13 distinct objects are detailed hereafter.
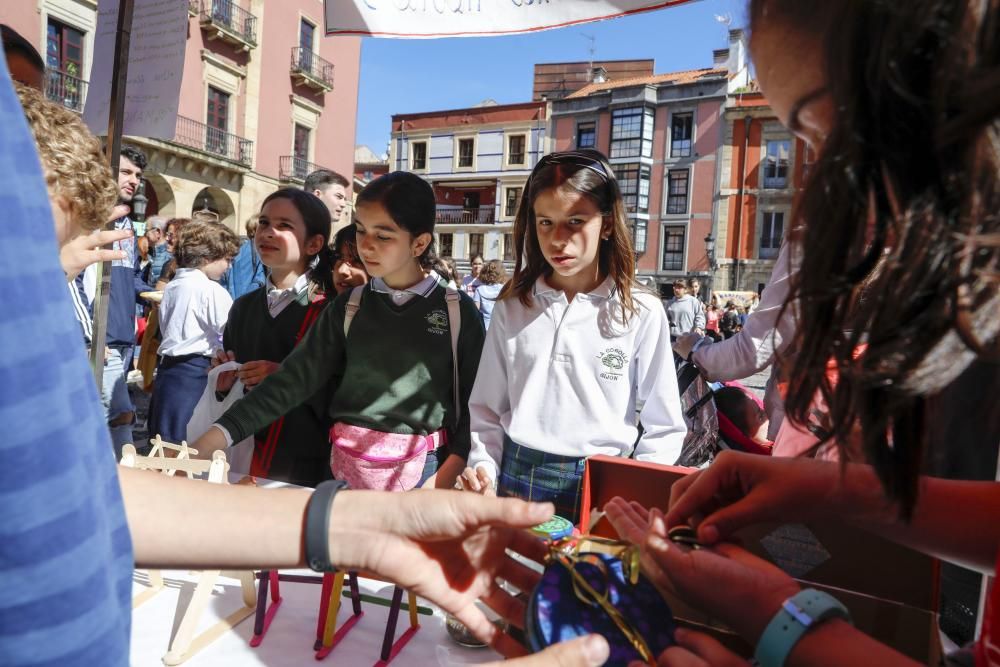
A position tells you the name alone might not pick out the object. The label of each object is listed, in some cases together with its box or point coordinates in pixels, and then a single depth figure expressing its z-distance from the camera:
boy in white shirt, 3.52
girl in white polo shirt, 1.97
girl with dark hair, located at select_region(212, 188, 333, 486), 2.44
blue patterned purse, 0.79
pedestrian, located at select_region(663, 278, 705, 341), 9.86
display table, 1.18
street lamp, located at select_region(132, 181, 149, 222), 5.20
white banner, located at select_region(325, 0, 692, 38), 1.99
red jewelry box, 1.02
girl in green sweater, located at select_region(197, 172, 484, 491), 2.08
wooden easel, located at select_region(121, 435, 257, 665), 1.17
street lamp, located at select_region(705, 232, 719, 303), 26.25
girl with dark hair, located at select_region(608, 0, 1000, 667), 0.53
